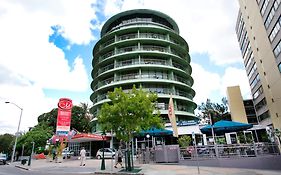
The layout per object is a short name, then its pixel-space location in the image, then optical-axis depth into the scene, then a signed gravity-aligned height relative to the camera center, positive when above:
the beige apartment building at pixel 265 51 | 30.69 +15.91
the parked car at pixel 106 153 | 31.52 +0.20
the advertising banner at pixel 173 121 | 15.22 +2.14
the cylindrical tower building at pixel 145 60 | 38.47 +17.64
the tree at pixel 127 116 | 16.33 +2.81
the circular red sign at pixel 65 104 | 29.44 +6.95
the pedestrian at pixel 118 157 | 17.82 -0.24
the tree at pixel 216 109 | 60.94 +11.59
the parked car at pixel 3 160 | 33.85 -0.34
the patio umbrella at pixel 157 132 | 22.66 +2.19
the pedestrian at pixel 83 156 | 21.69 -0.08
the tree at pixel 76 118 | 64.25 +11.18
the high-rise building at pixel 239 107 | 54.52 +11.24
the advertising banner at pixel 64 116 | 27.97 +5.08
